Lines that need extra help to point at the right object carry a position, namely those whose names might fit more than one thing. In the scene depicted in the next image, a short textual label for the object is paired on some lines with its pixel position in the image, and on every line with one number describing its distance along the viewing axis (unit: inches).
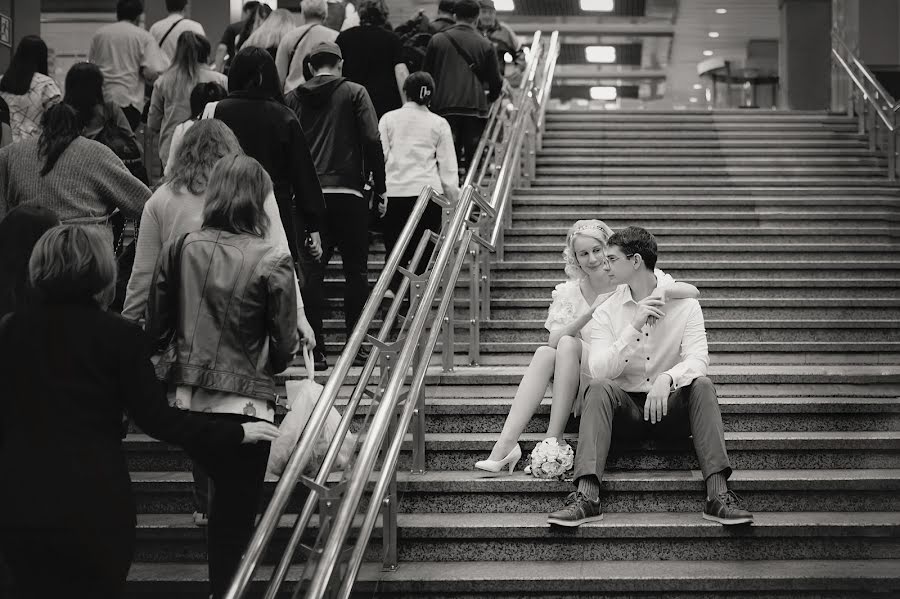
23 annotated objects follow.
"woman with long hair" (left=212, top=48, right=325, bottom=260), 195.8
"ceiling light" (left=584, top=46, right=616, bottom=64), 900.6
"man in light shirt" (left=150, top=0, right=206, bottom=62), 338.3
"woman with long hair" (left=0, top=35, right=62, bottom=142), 263.1
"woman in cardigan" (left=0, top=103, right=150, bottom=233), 171.8
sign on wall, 414.6
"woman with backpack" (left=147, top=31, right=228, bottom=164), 265.0
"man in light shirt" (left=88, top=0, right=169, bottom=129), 317.7
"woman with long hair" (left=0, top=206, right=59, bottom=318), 144.9
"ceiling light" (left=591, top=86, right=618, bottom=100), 971.3
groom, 170.7
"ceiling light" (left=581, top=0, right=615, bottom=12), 795.4
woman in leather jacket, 131.3
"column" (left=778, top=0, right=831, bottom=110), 605.9
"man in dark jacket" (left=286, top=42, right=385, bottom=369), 231.8
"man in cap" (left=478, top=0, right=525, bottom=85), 423.8
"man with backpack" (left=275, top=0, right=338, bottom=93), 295.3
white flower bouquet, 181.5
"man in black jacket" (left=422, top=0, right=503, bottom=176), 323.9
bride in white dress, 186.4
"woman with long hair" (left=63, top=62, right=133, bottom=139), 189.6
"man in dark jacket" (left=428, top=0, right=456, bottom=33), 348.4
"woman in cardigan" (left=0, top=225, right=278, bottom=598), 100.0
